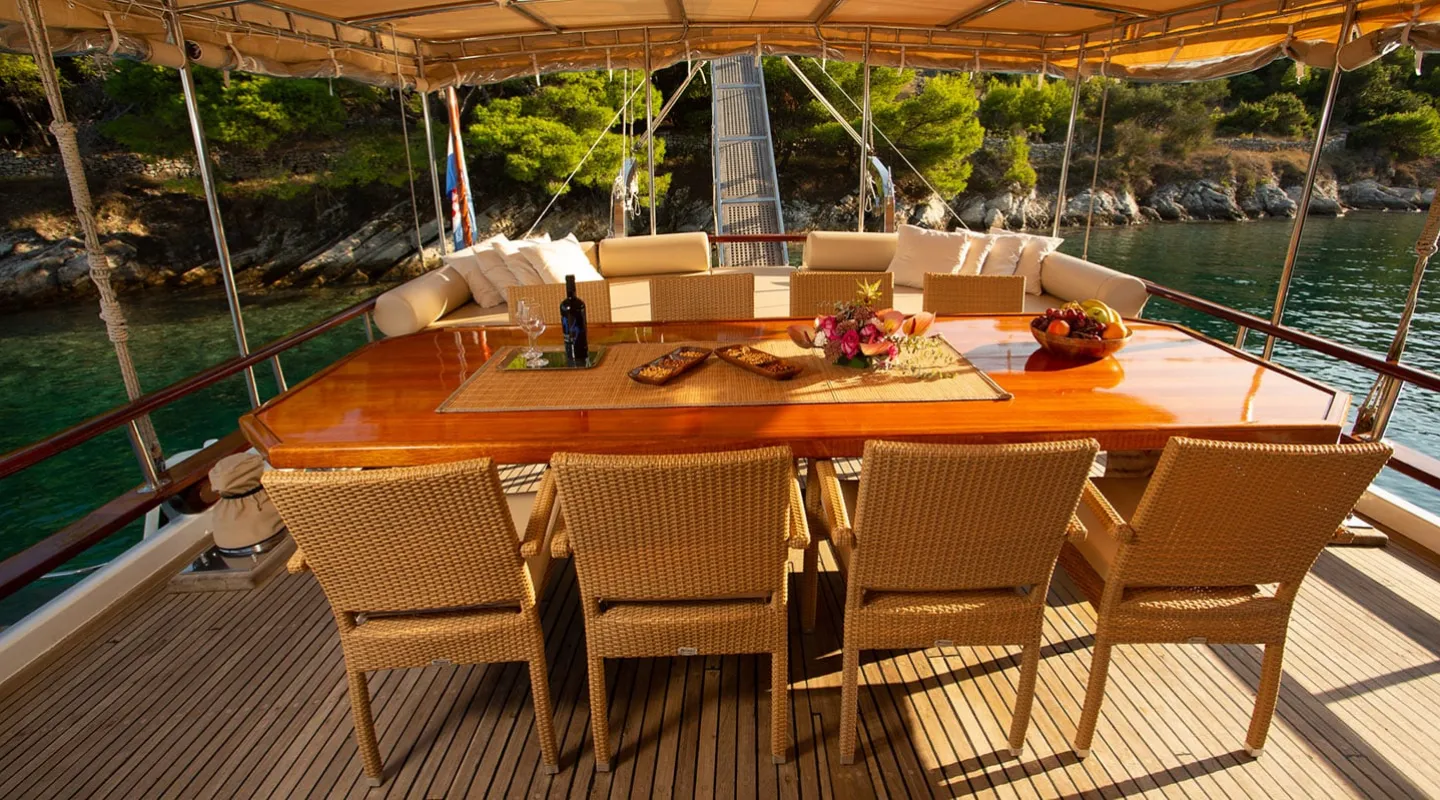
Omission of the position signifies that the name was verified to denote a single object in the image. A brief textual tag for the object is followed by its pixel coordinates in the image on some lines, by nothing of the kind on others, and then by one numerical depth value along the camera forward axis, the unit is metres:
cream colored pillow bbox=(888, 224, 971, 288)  4.63
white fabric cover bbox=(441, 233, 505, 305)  4.48
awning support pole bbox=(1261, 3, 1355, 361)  2.93
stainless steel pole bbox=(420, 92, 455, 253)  4.76
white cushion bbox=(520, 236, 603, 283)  4.55
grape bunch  2.16
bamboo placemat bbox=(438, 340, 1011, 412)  1.85
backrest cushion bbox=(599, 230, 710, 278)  5.02
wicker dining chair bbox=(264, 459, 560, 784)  1.31
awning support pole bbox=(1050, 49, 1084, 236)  4.69
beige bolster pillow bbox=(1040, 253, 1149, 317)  3.65
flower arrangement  2.01
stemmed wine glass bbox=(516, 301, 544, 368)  2.15
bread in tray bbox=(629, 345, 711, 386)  1.98
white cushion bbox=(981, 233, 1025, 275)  4.52
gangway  11.12
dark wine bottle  2.12
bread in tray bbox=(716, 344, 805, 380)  2.01
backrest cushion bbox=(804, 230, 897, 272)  4.88
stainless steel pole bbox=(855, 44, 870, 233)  5.25
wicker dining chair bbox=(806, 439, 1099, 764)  1.33
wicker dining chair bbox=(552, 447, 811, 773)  1.32
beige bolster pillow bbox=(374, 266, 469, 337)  3.74
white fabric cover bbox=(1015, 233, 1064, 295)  4.43
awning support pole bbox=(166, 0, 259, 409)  2.72
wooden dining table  1.63
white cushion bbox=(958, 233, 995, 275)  4.59
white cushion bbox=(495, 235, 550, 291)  4.50
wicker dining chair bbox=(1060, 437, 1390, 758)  1.35
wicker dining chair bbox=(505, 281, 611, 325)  2.90
